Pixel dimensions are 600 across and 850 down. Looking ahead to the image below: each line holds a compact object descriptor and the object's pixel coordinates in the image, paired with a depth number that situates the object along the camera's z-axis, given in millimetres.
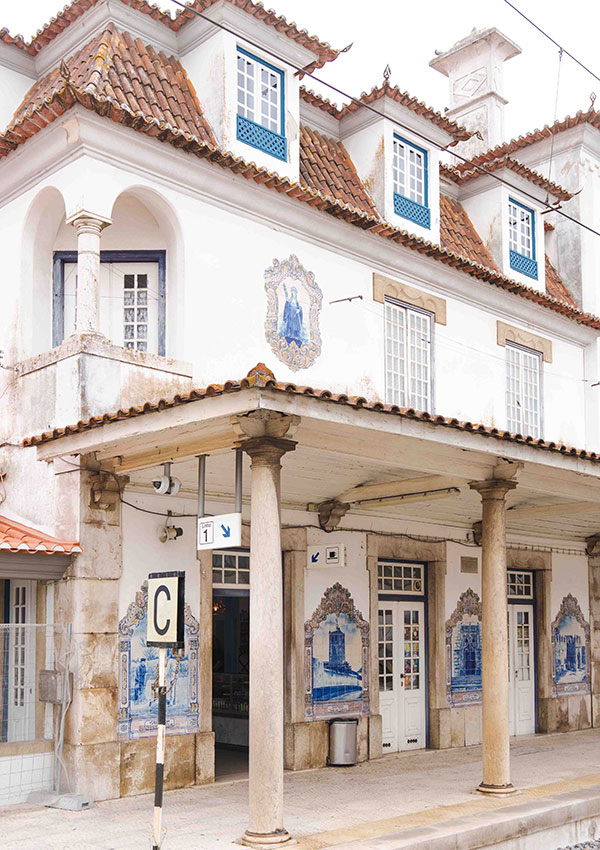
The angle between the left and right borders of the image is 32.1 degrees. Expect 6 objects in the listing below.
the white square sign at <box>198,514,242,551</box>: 7871
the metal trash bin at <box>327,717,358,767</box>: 11875
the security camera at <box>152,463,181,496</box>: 9266
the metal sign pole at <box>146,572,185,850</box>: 6906
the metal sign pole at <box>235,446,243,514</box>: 8047
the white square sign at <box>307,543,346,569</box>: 12016
